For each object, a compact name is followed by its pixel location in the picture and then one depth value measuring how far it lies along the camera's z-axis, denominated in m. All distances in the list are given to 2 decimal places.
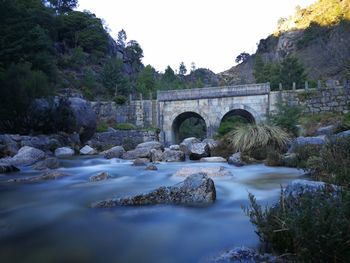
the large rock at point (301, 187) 2.80
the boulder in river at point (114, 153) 12.34
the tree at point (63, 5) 55.12
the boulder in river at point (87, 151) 14.06
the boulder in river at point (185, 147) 12.62
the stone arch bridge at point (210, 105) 24.33
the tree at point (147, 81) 41.39
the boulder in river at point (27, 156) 9.36
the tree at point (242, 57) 81.56
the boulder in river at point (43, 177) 6.17
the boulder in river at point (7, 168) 7.60
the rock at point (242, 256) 2.39
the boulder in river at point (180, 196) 4.19
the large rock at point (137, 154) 11.71
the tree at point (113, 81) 36.88
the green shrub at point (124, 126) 25.75
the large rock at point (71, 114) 14.24
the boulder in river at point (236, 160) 8.89
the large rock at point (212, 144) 12.09
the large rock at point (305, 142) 8.25
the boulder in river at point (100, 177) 6.53
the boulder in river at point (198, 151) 11.44
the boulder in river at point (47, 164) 8.38
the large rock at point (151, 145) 13.38
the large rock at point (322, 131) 11.13
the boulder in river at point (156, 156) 10.98
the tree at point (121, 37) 66.00
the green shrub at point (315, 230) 1.87
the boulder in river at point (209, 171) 6.60
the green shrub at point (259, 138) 10.22
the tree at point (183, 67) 75.44
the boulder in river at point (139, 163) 9.08
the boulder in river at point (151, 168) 7.83
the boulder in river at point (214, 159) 10.30
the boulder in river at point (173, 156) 10.95
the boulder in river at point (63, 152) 12.57
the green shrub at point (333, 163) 3.49
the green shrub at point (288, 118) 13.58
